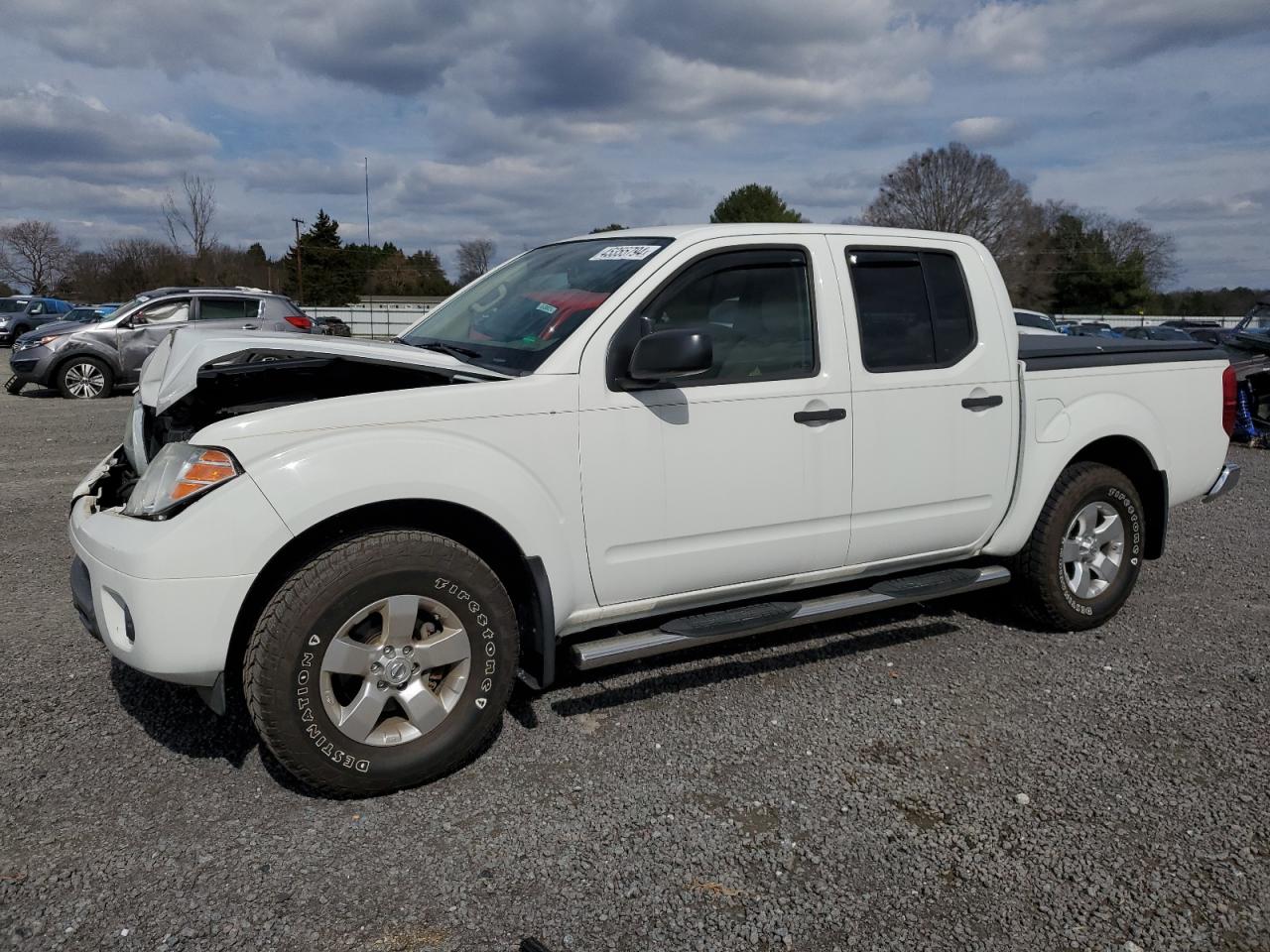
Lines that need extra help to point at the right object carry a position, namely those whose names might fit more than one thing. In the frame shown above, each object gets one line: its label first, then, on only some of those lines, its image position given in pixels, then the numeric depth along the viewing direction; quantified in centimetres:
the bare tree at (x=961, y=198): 5831
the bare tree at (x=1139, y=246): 6638
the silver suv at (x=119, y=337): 1531
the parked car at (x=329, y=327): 2064
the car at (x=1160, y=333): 3063
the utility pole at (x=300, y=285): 5299
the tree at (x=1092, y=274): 6456
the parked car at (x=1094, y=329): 3054
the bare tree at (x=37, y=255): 7006
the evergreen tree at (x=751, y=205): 6550
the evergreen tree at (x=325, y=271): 6481
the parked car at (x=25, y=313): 3134
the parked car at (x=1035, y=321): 2121
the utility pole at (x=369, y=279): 6570
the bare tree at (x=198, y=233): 4782
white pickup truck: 299
